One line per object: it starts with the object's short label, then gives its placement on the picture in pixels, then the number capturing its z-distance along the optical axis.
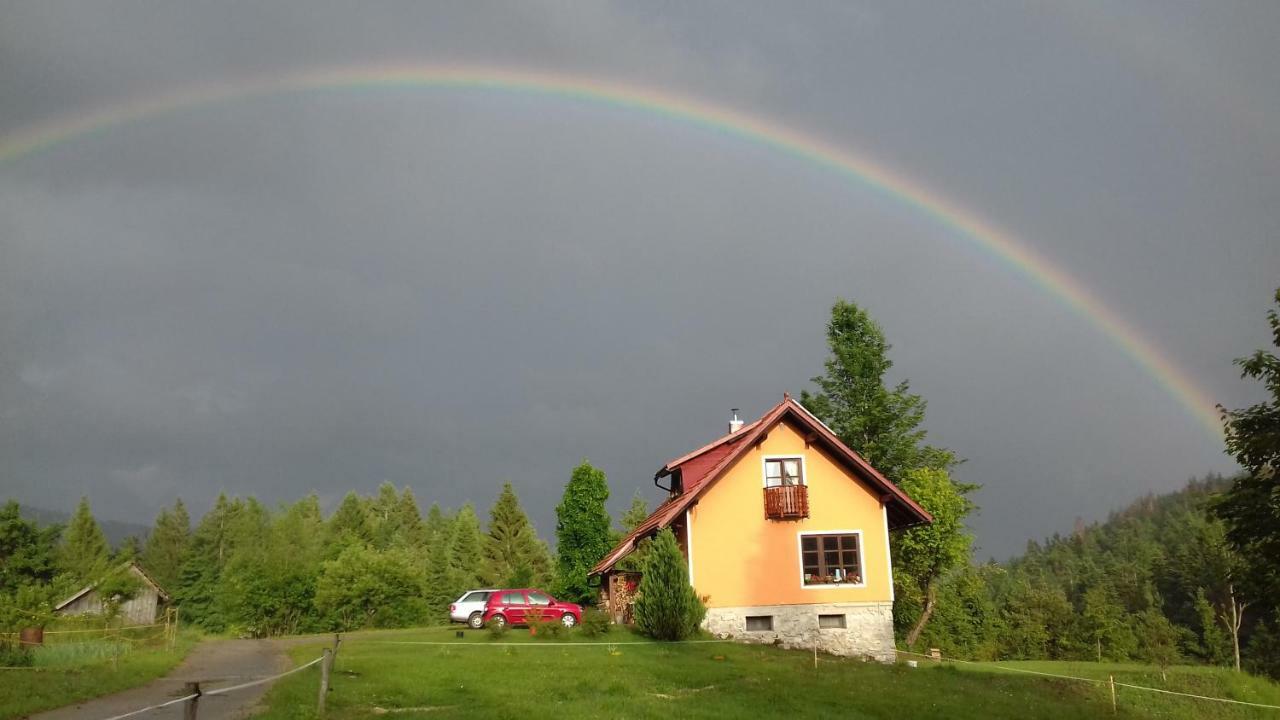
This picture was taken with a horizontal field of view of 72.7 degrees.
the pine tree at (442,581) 72.16
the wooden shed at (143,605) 53.14
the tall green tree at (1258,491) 16.66
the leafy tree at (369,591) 47.62
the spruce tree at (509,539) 80.56
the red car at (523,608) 35.06
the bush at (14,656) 21.09
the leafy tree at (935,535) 43.91
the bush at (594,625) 29.20
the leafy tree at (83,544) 89.62
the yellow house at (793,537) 32.69
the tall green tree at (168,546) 113.75
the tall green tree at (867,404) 50.84
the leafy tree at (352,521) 91.81
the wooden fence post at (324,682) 14.65
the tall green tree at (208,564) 87.00
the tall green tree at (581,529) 49.81
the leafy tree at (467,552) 78.00
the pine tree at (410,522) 106.11
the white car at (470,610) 35.81
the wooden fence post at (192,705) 9.81
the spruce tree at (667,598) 27.97
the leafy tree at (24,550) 65.75
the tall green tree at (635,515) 76.00
